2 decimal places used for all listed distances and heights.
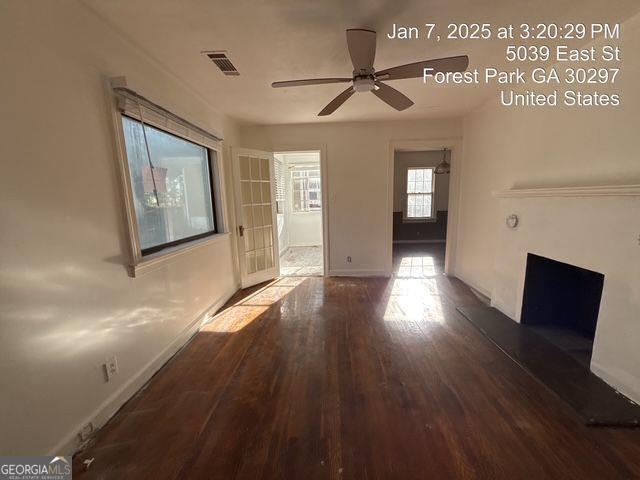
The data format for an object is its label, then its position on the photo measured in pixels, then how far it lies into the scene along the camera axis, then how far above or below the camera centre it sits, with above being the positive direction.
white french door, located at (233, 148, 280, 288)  3.64 -0.23
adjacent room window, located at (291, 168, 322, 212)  6.57 +0.23
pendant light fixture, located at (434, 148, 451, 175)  5.97 +0.61
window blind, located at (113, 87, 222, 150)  1.69 +0.66
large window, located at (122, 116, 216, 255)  1.98 +0.14
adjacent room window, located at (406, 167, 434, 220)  6.96 +0.06
